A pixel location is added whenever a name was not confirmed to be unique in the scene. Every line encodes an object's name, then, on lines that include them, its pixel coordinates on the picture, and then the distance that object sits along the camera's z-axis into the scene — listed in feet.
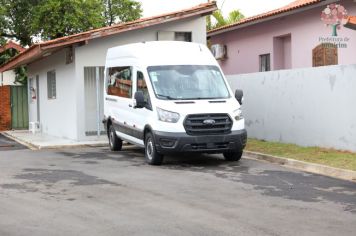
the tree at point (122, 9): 108.37
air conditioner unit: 79.10
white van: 38.29
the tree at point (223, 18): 98.78
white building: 56.39
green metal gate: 85.40
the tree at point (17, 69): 103.18
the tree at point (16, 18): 96.63
